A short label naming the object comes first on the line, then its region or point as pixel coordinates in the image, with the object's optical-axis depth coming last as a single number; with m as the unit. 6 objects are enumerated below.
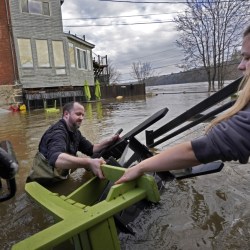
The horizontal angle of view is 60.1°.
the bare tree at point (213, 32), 22.93
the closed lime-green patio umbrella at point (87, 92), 15.87
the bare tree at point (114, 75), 46.93
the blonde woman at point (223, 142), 1.03
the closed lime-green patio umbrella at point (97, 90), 17.67
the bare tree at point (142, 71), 58.35
